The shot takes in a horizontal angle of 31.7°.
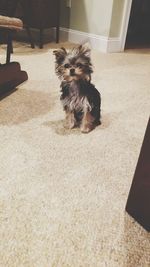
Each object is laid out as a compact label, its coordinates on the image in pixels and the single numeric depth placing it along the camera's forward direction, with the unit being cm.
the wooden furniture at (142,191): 84
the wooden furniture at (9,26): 174
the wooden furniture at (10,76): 189
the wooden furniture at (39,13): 309
